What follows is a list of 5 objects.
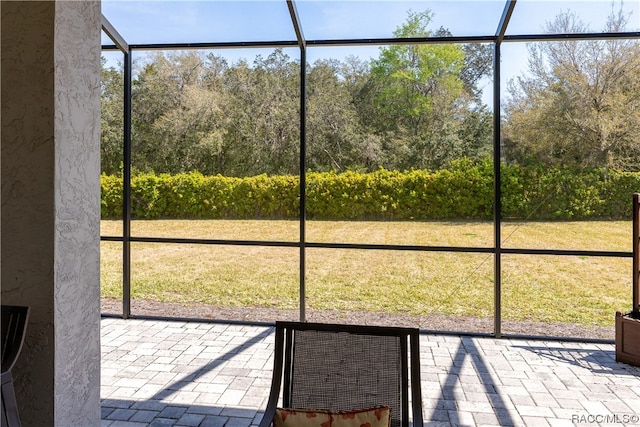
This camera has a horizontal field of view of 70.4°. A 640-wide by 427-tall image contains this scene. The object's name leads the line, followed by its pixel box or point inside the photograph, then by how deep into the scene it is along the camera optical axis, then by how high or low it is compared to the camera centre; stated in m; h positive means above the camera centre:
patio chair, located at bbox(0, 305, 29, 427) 1.79 -0.56
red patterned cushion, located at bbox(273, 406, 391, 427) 1.58 -0.72
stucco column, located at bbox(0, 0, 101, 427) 2.00 +0.08
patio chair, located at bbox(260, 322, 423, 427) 1.81 -0.63
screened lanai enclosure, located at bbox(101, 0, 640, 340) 5.99 +0.74
